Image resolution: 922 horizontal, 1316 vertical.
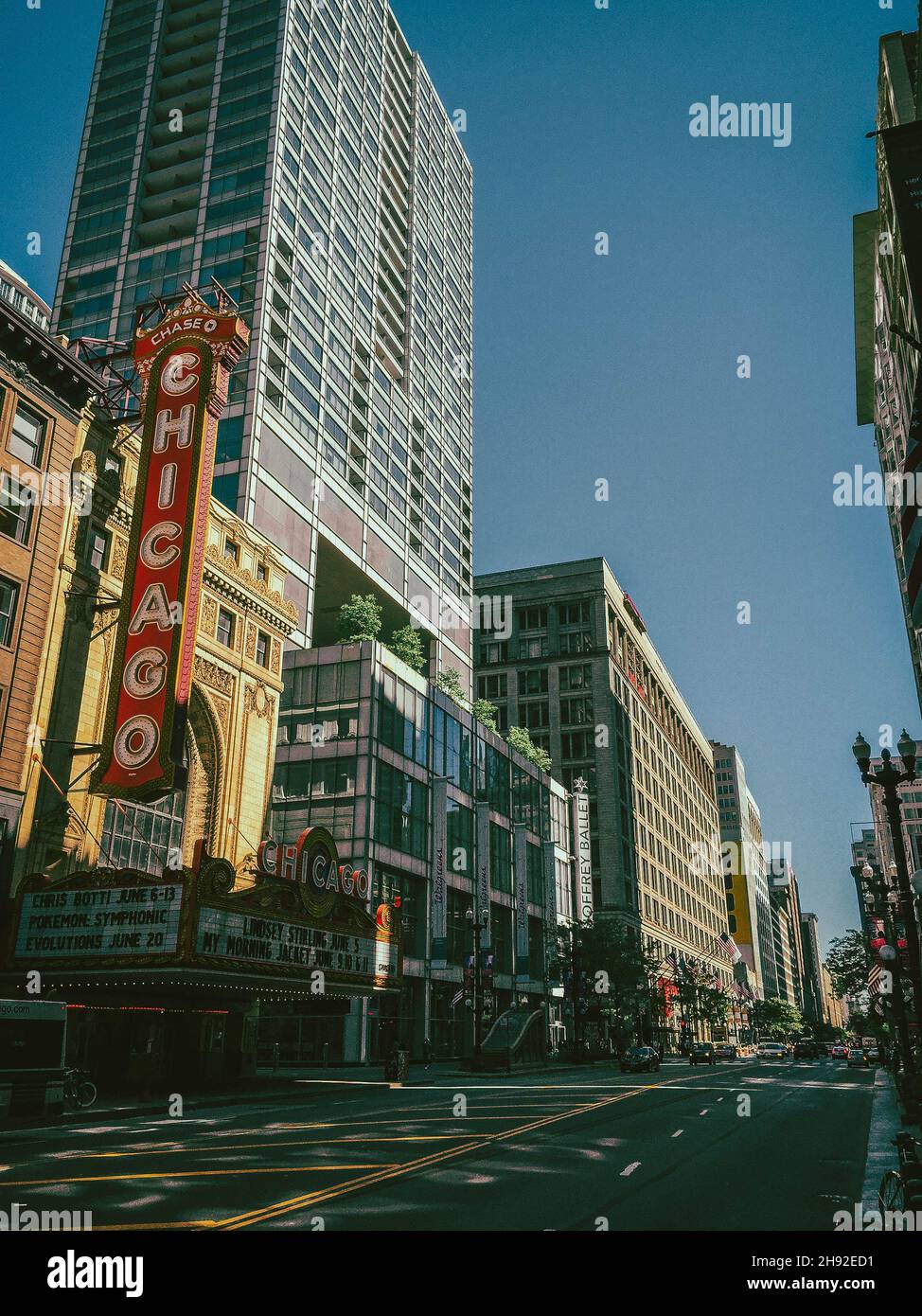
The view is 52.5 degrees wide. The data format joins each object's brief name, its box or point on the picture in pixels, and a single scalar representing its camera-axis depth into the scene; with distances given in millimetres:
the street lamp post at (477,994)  45438
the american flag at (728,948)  137662
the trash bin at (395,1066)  36312
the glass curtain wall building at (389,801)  48875
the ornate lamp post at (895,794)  21281
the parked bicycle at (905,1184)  7848
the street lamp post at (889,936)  25598
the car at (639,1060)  46250
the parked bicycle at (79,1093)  22750
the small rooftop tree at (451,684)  68188
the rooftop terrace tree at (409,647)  62094
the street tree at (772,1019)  169750
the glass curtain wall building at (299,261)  62844
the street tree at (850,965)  51312
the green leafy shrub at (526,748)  78125
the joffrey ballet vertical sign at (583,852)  79500
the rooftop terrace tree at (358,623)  57625
